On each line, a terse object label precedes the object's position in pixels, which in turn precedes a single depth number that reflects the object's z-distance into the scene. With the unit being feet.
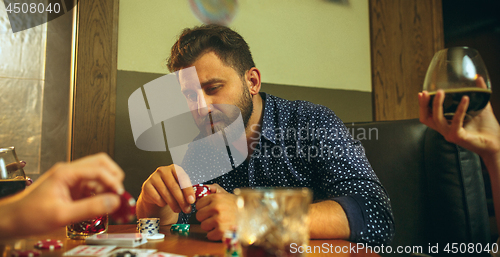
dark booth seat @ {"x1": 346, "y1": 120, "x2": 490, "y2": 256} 3.72
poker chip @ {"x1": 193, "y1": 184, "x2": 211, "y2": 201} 2.94
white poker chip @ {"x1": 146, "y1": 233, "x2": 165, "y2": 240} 2.70
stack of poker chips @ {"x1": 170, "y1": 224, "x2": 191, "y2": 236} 3.17
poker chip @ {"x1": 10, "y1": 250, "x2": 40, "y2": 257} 1.94
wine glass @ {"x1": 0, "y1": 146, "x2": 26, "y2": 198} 2.40
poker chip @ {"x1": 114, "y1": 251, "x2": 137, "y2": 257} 1.93
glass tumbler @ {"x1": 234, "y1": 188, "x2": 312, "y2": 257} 1.52
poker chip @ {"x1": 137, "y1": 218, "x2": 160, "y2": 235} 2.97
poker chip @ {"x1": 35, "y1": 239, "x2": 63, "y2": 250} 2.28
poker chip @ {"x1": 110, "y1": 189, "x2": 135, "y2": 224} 1.56
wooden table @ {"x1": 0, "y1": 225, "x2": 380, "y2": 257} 2.27
